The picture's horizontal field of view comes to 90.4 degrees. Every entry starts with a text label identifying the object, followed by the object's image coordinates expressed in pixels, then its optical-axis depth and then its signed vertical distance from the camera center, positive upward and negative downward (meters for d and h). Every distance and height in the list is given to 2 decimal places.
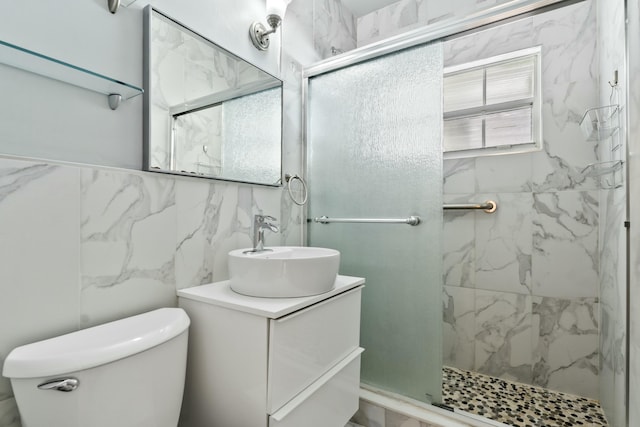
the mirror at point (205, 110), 1.05 +0.39
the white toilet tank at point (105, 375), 0.64 -0.36
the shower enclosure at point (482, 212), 1.42 +0.00
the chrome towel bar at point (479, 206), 1.97 +0.03
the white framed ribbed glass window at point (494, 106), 1.91 +0.68
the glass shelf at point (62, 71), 0.74 +0.36
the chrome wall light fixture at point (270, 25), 1.41 +0.84
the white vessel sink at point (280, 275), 0.98 -0.21
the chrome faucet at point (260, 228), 1.32 -0.07
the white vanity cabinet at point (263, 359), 0.88 -0.45
